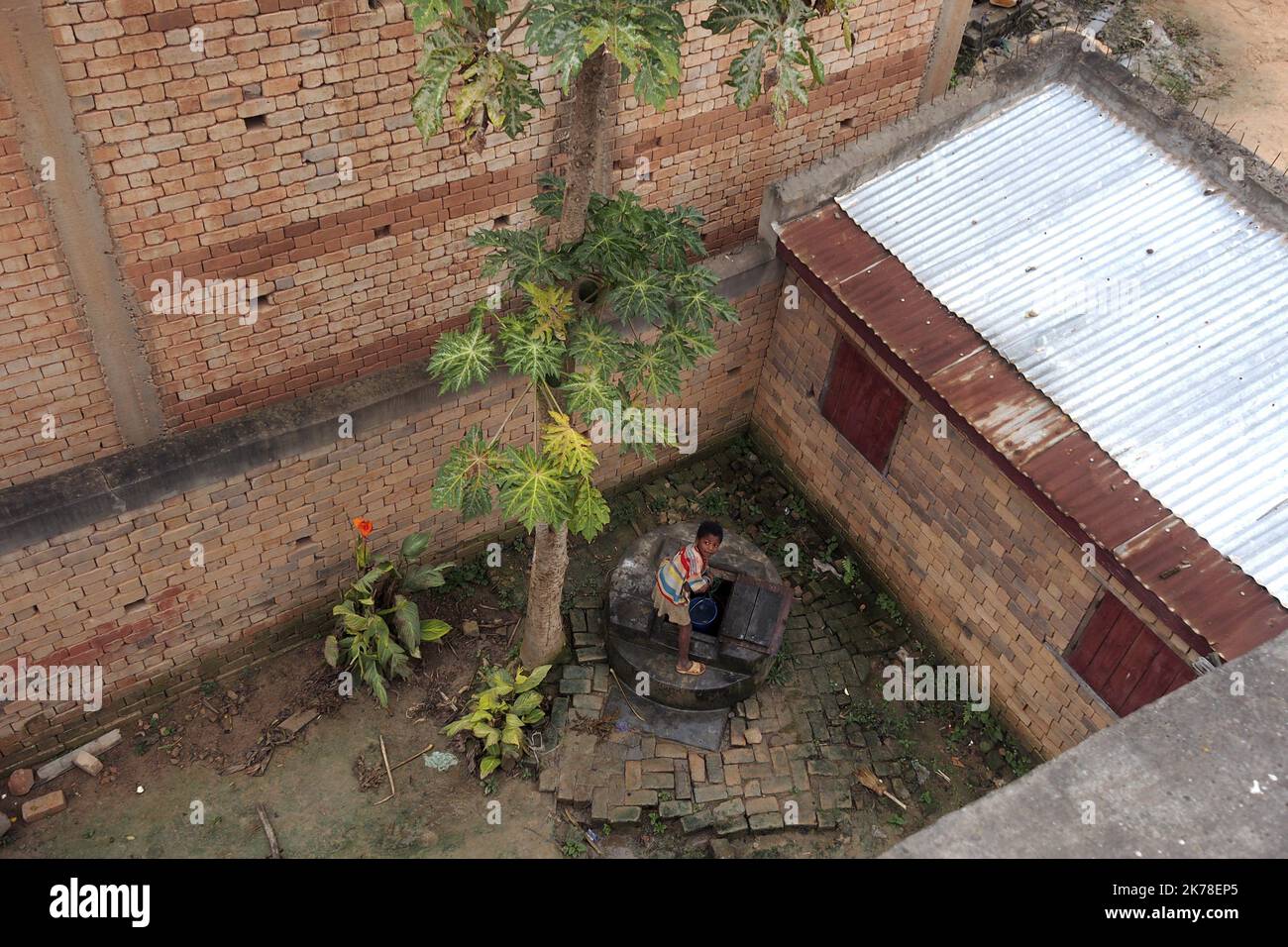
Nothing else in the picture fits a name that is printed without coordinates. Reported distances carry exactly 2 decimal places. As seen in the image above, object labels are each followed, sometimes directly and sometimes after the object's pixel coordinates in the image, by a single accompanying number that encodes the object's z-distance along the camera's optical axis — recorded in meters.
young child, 8.70
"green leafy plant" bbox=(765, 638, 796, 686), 9.89
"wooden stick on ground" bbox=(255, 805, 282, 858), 8.53
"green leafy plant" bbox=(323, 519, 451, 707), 9.30
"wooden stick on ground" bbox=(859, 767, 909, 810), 9.24
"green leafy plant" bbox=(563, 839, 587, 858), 8.66
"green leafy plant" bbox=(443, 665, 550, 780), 8.98
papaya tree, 6.02
